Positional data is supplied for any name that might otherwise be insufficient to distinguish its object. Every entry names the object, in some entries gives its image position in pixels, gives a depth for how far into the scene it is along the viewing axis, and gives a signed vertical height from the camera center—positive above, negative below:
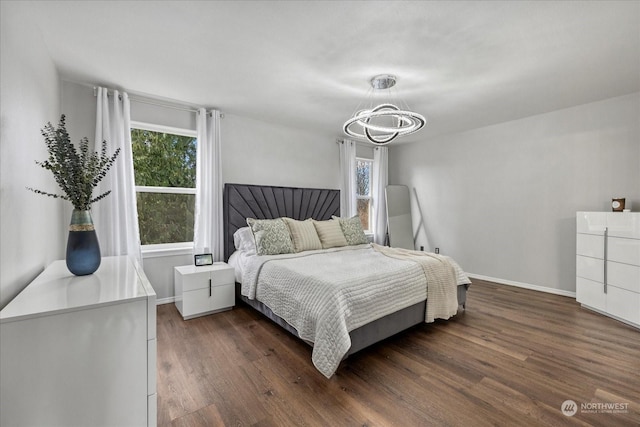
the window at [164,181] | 3.35 +0.35
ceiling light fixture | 2.53 +0.88
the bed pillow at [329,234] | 3.71 -0.34
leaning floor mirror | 5.38 -0.16
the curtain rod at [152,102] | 3.00 +1.28
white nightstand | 2.95 -0.87
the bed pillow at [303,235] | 3.47 -0.34
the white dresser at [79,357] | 1.01 -0.58
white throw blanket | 2.74 -0.78
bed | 2.02 -0.66
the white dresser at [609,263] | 2.78 -0.59
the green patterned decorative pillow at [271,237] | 3.22 -0.33
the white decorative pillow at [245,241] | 3.41 -0.40
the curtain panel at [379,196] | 5.62 +0.26
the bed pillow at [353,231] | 3.95 -0.32
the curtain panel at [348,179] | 5.11 +0.55
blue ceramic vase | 1.54 -0.20
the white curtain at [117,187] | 2.92 +0.25
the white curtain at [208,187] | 3.56 +0.29
